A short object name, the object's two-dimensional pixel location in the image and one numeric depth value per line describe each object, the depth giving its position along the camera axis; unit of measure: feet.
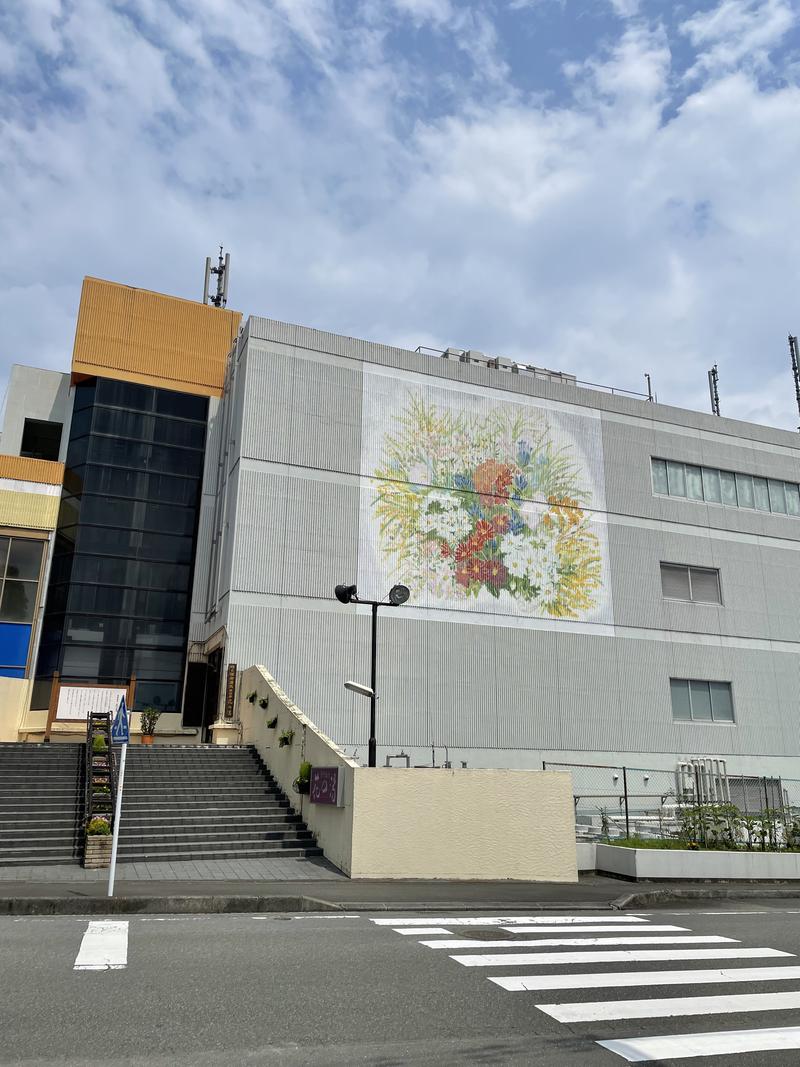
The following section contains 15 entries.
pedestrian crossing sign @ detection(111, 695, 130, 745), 41.81
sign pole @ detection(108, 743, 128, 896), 37.67
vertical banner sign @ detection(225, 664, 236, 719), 83.92
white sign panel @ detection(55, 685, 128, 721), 86.17
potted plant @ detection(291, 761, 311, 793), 59.16
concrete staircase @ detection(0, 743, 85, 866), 51.01
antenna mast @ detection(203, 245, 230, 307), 135.33
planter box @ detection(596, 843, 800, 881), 55.47
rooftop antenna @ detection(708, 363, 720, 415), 173.47
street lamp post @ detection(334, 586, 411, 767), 56.80
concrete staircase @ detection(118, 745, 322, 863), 54.24
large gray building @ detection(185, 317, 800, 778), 90.89
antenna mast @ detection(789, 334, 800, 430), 159.55
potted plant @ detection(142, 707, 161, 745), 86.69
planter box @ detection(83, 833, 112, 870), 48.84
